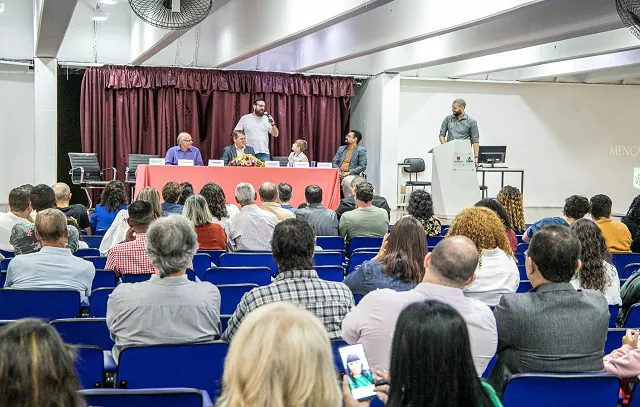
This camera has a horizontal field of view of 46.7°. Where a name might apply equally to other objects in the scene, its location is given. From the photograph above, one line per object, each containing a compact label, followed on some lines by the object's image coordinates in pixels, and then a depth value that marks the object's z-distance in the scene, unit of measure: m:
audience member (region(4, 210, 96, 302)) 3.86
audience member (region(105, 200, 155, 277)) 4.27
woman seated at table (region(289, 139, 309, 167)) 11.77
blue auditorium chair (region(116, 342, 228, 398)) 2.64
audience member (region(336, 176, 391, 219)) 7.52
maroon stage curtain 12.42
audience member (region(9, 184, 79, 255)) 4.62
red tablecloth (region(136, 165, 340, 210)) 9.91
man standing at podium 10.95
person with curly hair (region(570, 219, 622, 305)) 3.78
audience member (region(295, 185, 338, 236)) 6.71
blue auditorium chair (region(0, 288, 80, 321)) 3.48
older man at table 10.88
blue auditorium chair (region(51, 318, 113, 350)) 2.96
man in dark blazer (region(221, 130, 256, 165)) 11.13
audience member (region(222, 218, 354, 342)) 2.96
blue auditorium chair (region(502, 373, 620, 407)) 2.36
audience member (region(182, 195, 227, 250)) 5.32
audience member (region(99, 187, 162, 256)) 5.39
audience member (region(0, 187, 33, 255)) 5.13
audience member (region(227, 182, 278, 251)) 5.79
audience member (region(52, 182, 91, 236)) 6.44
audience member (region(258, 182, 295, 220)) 6.23
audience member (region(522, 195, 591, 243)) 5.67
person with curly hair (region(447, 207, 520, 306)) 3.77
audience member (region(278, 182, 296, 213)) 7.19
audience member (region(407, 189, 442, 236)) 5.76
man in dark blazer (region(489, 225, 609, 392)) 2.62
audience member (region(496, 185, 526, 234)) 6.35
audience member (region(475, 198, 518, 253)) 5.41
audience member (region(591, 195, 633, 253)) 5.75
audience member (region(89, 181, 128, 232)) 6.47
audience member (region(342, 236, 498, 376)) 2.60
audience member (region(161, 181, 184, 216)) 6.26
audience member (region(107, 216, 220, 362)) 2.98
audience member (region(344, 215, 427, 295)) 3.57
